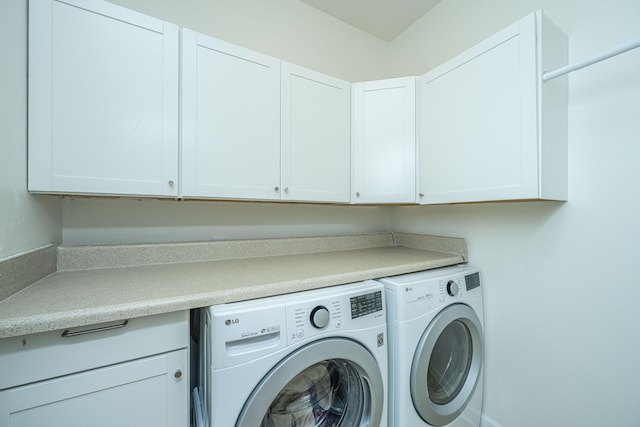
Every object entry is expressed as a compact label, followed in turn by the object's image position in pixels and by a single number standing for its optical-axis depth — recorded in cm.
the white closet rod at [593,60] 86
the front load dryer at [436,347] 113
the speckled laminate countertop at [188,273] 72
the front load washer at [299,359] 80
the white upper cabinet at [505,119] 107
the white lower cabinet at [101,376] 65
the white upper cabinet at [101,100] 92
